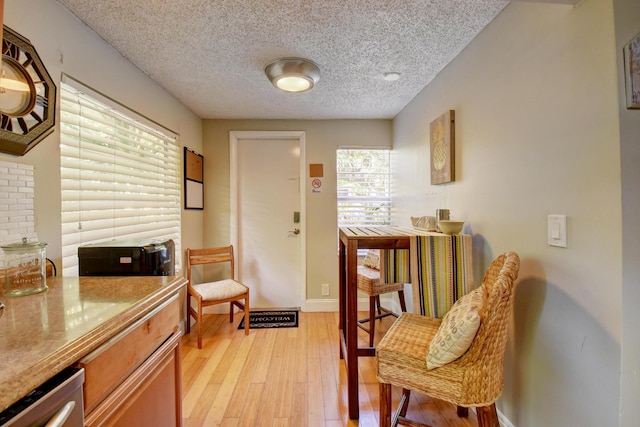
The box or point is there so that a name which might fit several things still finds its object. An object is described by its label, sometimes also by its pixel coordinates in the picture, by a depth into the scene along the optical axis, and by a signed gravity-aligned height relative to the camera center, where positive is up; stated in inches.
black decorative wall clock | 39.8 +20.2
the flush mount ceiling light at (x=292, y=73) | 68.6 +38.6
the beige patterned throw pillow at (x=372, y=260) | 95.7 -16.8
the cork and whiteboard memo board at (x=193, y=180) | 99.3 +15.1
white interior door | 117.9 -2.1
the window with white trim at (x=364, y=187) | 118.8 +12.8
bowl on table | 58.6 -2.8
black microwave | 51.9 -8.3
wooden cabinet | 27.2 -19.5
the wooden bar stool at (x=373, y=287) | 83.9 -23.5
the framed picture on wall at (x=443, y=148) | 68.8 +18.3
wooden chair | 89.2 -26.1
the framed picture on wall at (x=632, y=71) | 31.4 +17.1
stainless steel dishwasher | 19.3 -14.9
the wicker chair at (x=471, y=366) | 38.9 -25.0
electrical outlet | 117.1 -32.8
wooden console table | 56.5 -11.2
